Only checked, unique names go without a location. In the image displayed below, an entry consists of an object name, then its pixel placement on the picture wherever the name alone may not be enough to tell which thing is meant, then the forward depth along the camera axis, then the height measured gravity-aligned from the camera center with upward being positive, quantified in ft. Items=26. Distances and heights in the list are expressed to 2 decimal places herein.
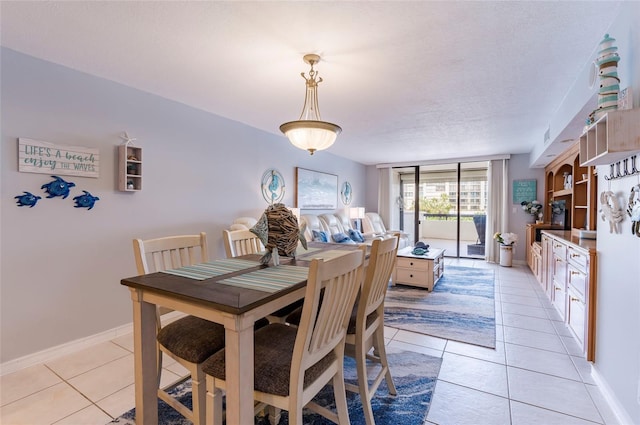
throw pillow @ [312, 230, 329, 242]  16.08 -1.36
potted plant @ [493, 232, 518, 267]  18.28 -2.15
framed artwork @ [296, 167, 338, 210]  16.71 +1.33
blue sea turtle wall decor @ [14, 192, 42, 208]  7.01 +0.26
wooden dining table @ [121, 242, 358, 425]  3.52 -1.26
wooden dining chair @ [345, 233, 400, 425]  5.05 -1.88
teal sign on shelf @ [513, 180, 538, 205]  19.34 +1.39
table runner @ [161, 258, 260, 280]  5.06 -1.07
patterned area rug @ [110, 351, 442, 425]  5.38 -3.81
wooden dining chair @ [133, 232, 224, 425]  4.35 -2.03
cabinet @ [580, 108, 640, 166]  4.50 +1.26
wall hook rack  5.04 +0.81
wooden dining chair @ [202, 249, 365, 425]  3.59 -2.00
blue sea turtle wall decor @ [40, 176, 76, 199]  7.41 +0.59
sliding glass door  21.84 +0.51
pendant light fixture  7.10 +1.99
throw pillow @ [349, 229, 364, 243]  19.24 -1.61
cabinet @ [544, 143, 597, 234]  10.32 +1.03
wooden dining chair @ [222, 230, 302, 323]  6.76 -0.91
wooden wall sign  7.07 +1.33
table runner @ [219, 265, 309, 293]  4.35 -1.09
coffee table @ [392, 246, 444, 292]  13.21 -2.69
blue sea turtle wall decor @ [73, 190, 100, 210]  7.94 +0.28
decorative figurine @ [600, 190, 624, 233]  5.52 +0.04
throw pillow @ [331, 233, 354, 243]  17.47 -1.59
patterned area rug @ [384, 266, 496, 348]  9.12 -3.65
